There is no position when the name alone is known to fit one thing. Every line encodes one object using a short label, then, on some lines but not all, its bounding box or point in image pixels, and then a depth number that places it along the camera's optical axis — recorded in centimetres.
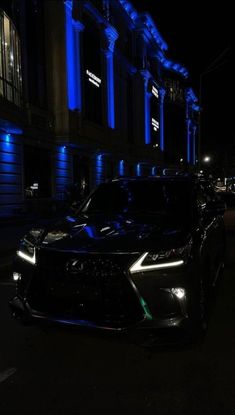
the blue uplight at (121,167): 3269
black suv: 342
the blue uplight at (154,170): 4422
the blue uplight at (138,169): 3862
